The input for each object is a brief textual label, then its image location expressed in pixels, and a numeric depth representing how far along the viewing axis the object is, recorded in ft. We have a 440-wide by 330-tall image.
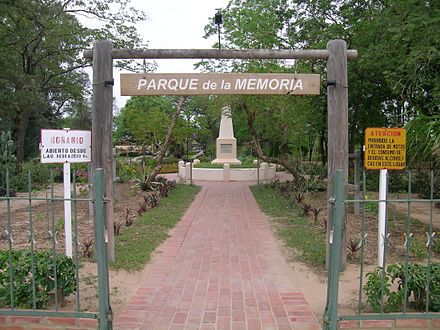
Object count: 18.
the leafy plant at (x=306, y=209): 33.40
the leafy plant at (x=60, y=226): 27.02
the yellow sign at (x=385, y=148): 16.98
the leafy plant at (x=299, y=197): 39.08
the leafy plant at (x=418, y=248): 20.97
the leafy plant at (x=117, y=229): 26.07
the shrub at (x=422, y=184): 46.68
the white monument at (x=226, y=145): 85.97
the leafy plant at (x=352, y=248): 20.90
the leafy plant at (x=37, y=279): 13.16
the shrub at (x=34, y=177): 54.89
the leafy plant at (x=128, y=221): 29.14
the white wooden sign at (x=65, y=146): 17.04
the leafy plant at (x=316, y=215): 30.15
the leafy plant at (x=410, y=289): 12.84
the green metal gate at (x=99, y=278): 12.00
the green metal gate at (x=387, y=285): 12.01
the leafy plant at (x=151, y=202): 38.42
